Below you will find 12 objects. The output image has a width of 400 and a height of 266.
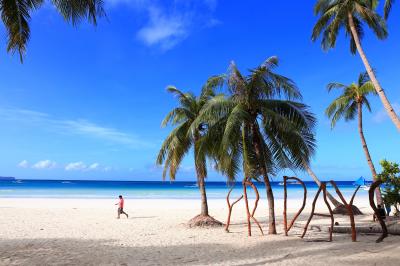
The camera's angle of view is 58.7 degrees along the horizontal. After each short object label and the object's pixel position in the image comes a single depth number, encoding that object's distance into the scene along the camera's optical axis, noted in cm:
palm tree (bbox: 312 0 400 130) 1472
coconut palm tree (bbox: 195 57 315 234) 1191
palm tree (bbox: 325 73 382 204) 1892
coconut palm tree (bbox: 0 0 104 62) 850
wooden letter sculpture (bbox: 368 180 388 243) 957
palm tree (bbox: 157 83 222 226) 1555
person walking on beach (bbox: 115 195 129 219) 1918
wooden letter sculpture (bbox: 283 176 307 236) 1191
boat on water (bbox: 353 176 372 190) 2860
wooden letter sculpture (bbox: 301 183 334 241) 1096
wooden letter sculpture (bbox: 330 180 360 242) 1037
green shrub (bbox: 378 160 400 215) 1472
